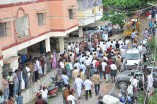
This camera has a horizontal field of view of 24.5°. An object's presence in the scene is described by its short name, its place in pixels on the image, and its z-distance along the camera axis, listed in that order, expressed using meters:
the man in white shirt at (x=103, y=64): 21.94
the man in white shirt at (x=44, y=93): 18.42
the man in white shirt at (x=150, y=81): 18.98
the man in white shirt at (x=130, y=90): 18.03
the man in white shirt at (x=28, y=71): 20.33
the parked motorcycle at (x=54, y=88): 20.48
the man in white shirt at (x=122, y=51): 25.33
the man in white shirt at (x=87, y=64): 22.59
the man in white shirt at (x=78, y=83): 19.17
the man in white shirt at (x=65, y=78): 20.67
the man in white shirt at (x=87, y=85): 19.02
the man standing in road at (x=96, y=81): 19.55
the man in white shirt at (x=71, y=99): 16.84
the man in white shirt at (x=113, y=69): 21.53
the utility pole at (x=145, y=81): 19.44
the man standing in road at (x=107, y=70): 21.56
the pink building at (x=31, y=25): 21.66
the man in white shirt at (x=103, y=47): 26.69
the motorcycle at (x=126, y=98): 17.02
